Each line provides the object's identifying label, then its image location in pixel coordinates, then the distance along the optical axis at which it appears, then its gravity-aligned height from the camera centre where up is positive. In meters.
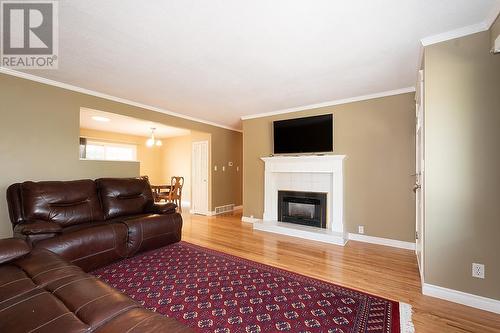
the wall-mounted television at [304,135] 4.12 +0.62
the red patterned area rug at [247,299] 1.72 -1.19
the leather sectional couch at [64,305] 0.99 -0.69
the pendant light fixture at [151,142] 6.16 +0.70
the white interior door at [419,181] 2.29 -0.17
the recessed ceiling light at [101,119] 5.22 +1.17
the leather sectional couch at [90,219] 2.34 -0.66
